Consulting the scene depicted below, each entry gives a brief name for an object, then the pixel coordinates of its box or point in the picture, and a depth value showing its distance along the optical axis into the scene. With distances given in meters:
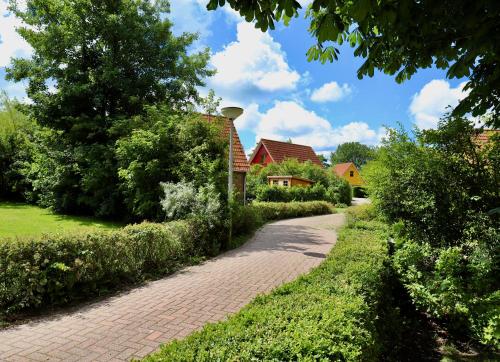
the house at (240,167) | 18.34
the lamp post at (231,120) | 10.18
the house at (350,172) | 60.81
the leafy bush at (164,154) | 11.24
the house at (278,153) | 39.78
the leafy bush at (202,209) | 9.77
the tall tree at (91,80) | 14.29
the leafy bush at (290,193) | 25.17
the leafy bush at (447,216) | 5.20
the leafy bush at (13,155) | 21.06
